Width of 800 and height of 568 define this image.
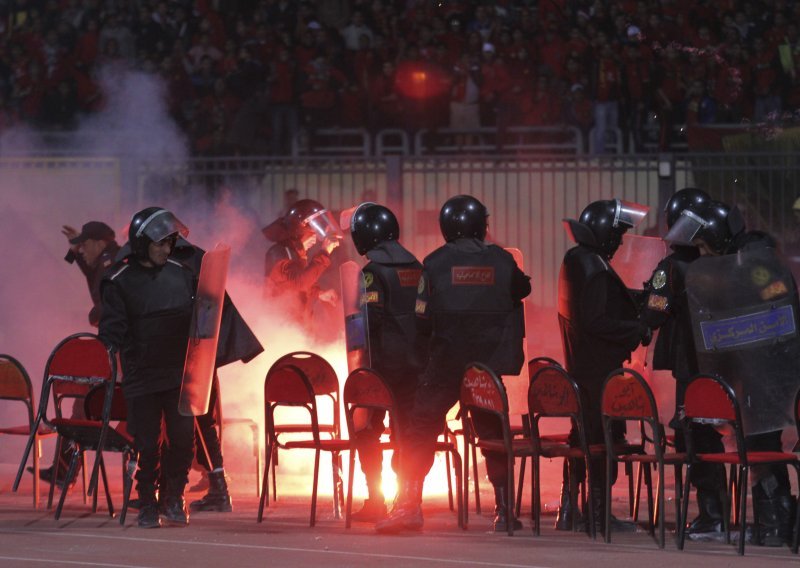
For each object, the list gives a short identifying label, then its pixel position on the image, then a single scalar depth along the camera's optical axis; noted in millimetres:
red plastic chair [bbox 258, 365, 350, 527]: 17828
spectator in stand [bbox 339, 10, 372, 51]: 34219
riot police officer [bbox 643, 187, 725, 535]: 16625
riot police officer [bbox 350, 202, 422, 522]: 17875
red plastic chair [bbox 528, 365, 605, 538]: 16312
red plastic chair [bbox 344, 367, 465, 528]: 17312
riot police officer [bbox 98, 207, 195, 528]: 17625
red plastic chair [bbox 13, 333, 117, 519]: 18219
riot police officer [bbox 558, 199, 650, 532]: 17281
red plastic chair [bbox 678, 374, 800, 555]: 15227
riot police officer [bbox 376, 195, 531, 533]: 17187
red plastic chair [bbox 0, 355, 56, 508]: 18844
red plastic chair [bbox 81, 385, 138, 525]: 17969
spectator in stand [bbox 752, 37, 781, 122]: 30328
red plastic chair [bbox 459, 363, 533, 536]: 16453
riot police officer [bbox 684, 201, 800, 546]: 16062
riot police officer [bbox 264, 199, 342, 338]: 23109
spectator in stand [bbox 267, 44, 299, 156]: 32781
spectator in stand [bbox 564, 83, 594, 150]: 31281
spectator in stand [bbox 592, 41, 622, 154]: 31312
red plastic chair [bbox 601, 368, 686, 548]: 15602
